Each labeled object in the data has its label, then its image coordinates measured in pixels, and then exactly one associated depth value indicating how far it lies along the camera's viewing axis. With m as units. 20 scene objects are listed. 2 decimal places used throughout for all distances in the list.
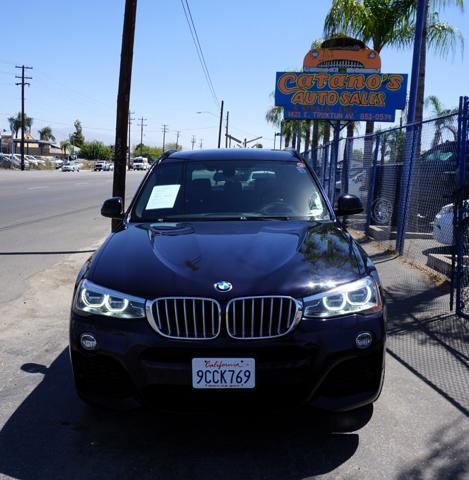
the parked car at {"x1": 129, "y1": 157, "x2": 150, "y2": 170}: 86.88
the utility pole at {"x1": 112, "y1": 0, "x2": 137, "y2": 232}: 9.32
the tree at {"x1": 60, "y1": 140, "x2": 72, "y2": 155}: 127.05
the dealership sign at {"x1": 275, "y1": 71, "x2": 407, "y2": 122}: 15.00
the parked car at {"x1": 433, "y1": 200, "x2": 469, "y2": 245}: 8.34
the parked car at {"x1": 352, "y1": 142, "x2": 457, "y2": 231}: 9.20
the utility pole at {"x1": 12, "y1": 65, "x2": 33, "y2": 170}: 62.40
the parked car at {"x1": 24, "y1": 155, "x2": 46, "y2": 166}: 73.75
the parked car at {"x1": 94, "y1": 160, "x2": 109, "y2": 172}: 80.94
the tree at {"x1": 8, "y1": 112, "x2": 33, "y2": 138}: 119.45
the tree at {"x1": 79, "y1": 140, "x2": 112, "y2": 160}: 122.75
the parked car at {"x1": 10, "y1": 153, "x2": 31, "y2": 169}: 66.26
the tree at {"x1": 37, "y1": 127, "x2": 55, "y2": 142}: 146.38
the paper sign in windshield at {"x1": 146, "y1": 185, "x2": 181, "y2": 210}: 4.64
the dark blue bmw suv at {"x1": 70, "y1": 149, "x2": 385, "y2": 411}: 2.90
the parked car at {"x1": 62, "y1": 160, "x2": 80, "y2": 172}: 67.50
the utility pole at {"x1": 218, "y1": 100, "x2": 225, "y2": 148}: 66.12
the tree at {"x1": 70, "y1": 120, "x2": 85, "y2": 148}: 132.25
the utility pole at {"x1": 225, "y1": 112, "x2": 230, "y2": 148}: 82.70
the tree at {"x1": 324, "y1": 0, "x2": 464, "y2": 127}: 16.01
